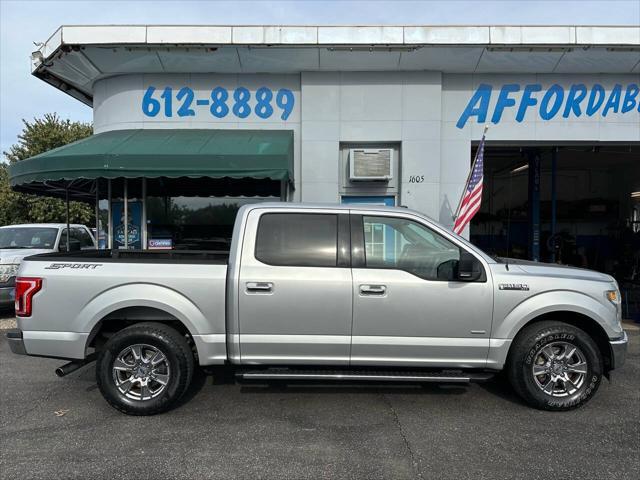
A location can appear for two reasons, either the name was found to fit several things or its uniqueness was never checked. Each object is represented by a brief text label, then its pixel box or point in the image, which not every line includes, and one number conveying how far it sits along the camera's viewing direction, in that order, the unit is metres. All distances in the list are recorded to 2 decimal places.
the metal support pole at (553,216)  11.57
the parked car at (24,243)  8.32
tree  26.50
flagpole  8.52
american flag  8.45
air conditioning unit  9.38
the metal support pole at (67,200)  9.30
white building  8.67
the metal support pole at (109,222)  9.66
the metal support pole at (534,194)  11.63
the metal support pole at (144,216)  9.65
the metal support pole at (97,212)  9.90
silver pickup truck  4.12
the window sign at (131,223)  9.79
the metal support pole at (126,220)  9.36
